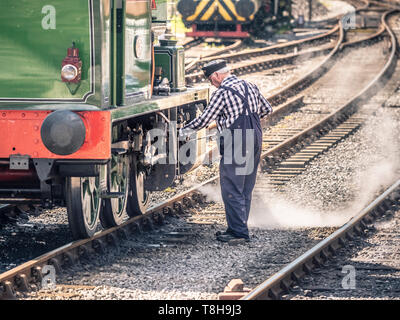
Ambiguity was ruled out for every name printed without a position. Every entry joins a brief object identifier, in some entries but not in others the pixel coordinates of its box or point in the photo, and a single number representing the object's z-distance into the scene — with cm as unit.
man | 1706
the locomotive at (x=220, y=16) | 5906
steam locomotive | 1498
